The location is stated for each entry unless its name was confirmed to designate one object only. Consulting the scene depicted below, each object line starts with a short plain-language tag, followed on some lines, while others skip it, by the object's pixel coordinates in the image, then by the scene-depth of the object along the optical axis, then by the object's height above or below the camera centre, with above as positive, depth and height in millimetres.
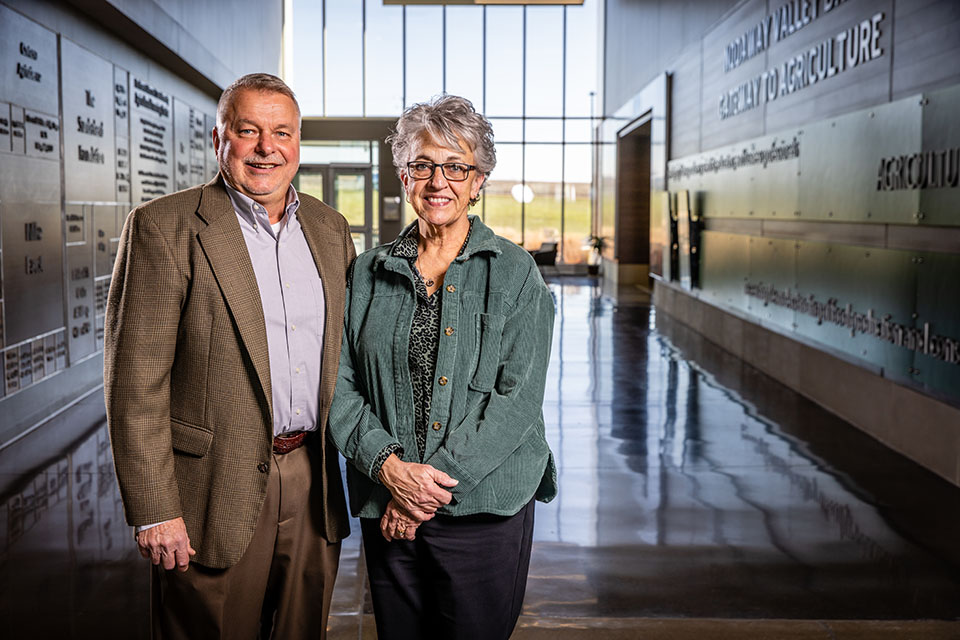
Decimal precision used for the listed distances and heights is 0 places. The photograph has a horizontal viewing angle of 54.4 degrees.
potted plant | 24125 -433
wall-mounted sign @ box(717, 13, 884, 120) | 6766 +1456
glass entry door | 20219 +984
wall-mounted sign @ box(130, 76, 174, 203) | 9555 +989
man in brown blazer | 2021 -314
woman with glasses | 2049 -369
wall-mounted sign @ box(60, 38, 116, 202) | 7582 +915
